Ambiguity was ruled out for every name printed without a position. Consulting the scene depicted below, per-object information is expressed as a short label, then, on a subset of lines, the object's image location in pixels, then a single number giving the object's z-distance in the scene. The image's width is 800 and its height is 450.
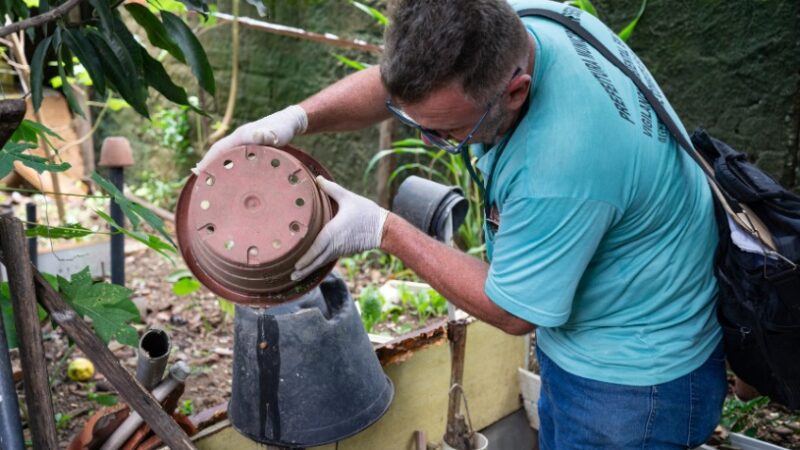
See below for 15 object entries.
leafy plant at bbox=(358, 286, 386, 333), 3.14
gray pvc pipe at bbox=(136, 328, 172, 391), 1.62
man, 1.33
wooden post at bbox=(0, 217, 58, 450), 1.32
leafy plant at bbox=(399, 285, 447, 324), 3.30
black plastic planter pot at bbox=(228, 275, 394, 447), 1.66
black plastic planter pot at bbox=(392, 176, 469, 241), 2.03
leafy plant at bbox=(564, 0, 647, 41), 2.94
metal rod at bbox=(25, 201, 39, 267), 3.01
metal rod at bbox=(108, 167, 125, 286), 3.01
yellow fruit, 2.86
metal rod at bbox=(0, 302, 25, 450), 1.19
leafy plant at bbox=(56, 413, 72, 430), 2.54
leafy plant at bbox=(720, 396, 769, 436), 2.63
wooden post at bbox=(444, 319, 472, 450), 2.28
